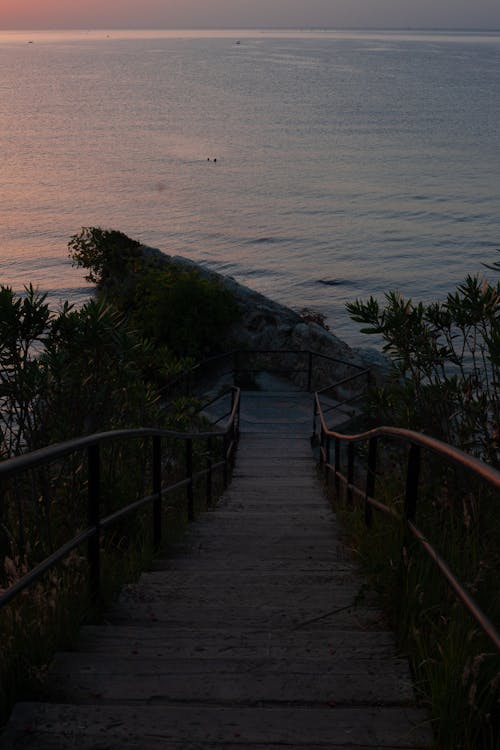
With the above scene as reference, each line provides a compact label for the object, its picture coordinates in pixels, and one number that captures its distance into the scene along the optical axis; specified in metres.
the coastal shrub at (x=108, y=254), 22.16
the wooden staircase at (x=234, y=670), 2.66
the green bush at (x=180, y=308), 18.52
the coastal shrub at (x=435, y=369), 5.81
